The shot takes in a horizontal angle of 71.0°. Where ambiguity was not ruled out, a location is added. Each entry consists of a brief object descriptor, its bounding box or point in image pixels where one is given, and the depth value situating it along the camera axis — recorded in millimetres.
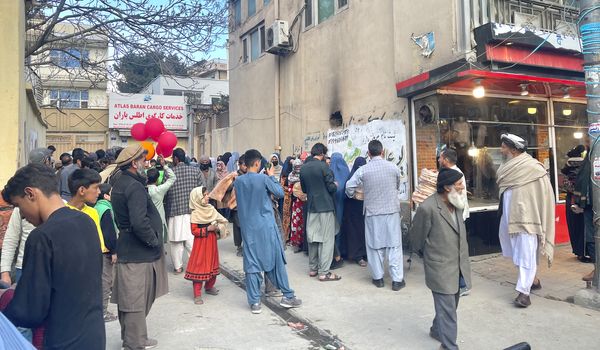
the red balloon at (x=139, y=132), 7562
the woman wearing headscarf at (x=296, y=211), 7543
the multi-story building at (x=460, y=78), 6281
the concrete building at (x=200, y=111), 17812
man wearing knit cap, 3551
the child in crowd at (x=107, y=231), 4211
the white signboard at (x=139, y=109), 21047
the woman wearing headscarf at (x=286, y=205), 8306
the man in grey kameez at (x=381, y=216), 5617
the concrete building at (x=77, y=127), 20500
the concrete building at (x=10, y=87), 5363
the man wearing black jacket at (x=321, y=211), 6066
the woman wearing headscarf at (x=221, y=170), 8797
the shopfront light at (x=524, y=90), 6927
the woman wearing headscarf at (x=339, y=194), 6812
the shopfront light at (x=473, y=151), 7243
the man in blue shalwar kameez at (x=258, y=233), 4859
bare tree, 8203
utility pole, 4645
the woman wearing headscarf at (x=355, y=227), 6785
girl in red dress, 5217
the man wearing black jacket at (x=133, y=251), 3668
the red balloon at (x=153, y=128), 7418
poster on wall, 7602
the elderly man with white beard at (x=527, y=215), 4750
